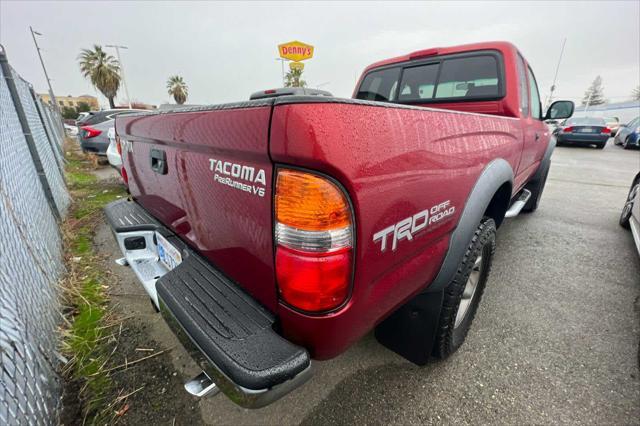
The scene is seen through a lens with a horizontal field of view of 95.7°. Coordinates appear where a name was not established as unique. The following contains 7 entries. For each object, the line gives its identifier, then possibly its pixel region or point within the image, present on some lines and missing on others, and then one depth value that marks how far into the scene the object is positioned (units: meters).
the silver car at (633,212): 3.12
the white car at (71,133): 21.13
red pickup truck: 0.88
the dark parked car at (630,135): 12.52
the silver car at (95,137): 7.41
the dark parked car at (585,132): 12.48
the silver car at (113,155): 3.24
